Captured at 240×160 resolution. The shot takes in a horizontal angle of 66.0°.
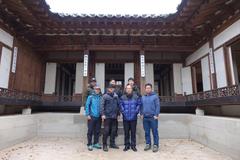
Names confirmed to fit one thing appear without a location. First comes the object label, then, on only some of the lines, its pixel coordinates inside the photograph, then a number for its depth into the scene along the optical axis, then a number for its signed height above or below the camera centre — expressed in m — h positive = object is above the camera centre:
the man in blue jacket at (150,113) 4.87 -0.23
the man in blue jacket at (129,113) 4.85 -0.23
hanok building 6.60 +2.73
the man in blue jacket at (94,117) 5.04 -0.35
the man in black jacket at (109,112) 4.88 -0.20
